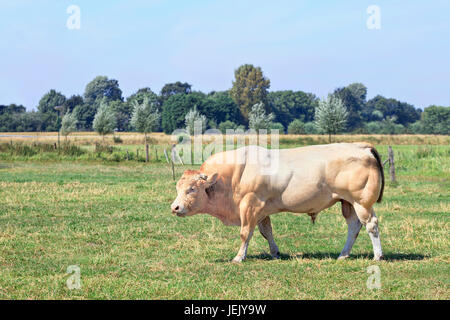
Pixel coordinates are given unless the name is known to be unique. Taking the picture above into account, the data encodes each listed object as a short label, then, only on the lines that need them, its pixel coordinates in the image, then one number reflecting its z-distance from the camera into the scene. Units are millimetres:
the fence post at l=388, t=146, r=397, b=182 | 27998
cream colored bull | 10922
